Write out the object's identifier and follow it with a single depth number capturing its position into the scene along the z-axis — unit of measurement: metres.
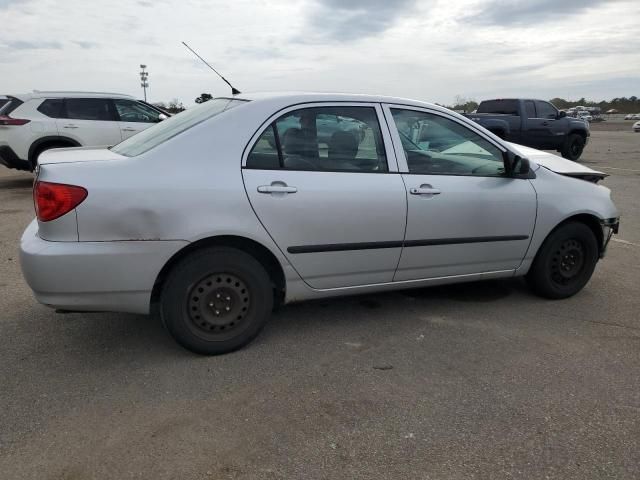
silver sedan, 2.92
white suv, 9.27
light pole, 30.02
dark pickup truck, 14.74
